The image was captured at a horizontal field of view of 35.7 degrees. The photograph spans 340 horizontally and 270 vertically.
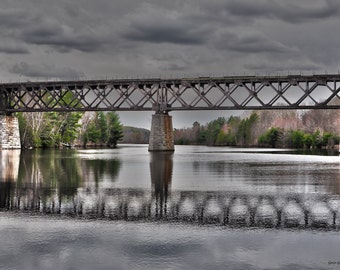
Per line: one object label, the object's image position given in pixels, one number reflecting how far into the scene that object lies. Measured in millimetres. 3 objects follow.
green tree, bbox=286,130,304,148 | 144625
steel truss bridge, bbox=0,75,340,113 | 83875
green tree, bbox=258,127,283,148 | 159625
